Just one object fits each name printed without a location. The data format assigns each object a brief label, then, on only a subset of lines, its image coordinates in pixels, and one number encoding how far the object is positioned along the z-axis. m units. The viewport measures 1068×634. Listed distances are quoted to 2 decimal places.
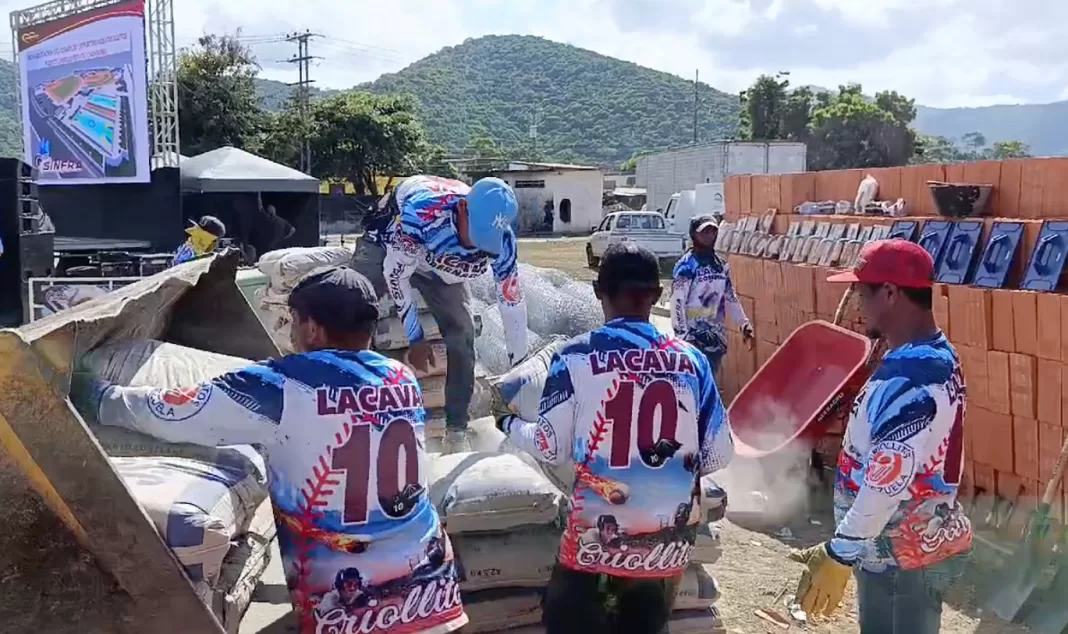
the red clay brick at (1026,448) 4.63
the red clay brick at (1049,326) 4.46
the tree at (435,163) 39.94
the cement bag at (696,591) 3.22
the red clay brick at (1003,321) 4.78
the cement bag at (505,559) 3.16
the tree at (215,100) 29.64
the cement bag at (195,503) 2.13
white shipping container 25.86
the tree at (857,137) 41.97
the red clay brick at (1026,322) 4.62
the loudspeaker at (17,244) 8.94
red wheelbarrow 5.41
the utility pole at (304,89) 35.84
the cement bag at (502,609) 3.14
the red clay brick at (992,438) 4.81
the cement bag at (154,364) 2.54
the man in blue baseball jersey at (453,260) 4.67
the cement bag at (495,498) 3.16
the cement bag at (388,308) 5.39
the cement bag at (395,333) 5.47
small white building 40.44
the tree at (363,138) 36.72
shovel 4.18
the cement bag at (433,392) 5.53
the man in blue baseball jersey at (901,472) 2.37
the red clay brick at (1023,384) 4.64
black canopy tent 16.62
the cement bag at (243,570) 2.38
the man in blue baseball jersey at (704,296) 6.09
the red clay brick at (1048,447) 4.48
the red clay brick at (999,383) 4.80
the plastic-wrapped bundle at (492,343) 6.21
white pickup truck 19.97
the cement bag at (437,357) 5.49
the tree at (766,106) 47.09
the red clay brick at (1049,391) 4.49
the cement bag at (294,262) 5.68
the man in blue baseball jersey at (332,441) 2.10
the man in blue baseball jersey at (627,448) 2.44
